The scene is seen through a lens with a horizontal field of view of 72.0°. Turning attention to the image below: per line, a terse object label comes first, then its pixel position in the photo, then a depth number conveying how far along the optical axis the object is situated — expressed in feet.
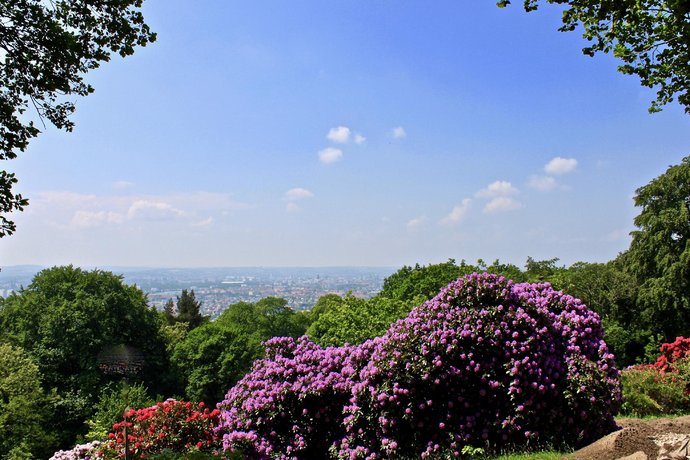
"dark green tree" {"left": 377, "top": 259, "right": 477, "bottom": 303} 75.77
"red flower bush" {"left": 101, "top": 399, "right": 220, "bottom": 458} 28.04
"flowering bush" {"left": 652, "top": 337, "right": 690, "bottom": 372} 40.34
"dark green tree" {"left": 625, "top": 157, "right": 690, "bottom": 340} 73.00
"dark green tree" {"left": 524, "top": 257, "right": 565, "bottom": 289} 99.45
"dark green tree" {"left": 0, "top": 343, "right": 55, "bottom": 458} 63.46
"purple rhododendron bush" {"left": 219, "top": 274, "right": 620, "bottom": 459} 21.48
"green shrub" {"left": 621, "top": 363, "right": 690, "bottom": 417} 34.45
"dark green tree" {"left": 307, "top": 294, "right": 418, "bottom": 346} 59.82
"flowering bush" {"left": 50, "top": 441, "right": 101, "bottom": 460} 32.17
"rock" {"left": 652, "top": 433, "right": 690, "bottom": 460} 15.89
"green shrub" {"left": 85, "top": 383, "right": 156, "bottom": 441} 65.46
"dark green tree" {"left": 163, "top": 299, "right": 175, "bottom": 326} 192.44
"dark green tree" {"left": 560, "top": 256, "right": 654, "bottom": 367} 72.69
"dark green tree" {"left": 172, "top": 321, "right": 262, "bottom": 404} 100.83
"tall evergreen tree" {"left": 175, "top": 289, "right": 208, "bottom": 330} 189.78
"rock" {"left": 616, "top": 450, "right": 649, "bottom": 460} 16.04
